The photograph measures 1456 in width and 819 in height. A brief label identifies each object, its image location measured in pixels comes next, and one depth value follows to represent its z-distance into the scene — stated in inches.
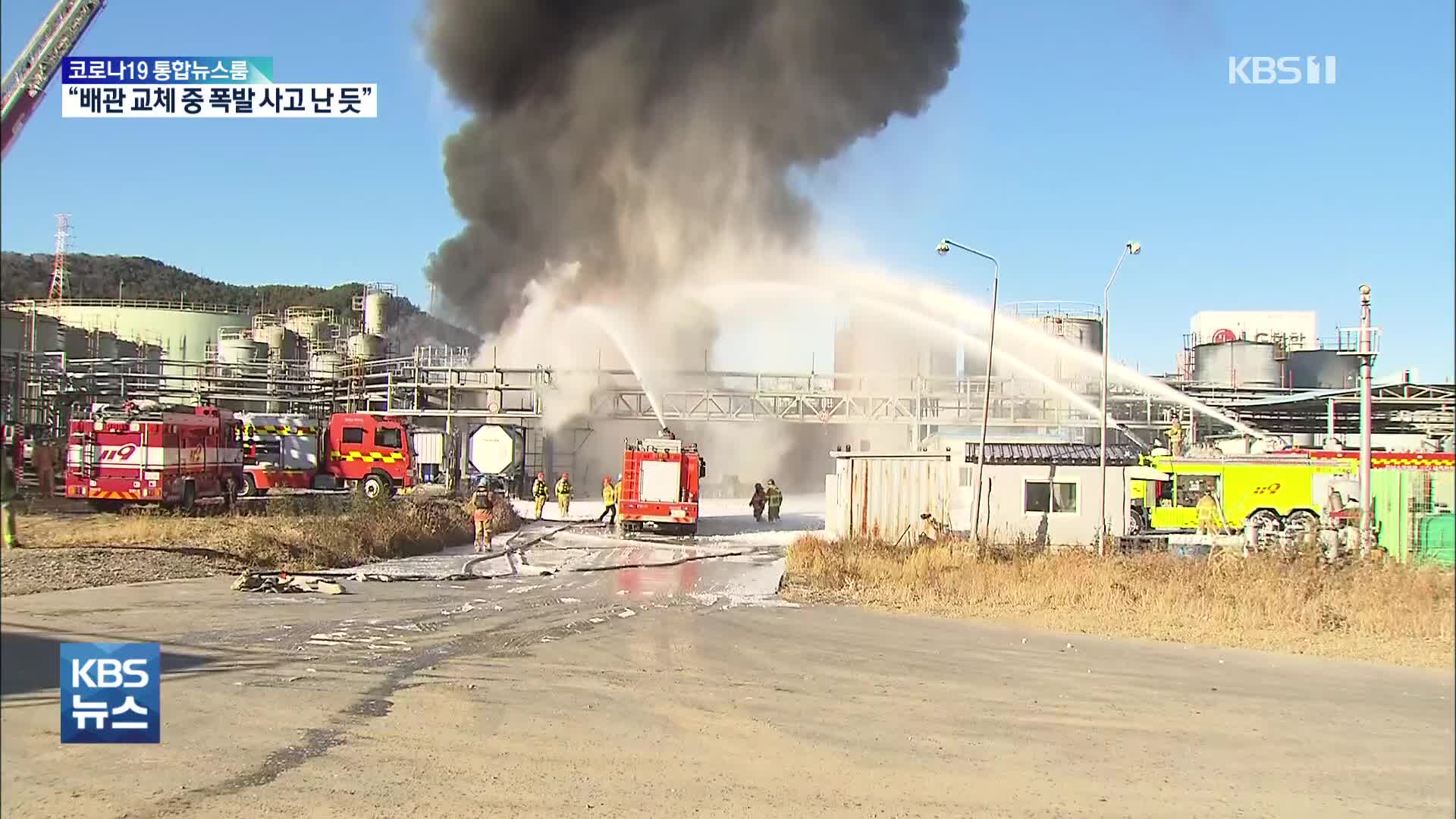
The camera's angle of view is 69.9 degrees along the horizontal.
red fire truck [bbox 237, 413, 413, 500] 1455.5
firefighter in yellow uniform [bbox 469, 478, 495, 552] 937.5
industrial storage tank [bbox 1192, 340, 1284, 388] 1918.1
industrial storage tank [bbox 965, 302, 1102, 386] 1742.1
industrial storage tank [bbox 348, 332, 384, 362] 1798.7
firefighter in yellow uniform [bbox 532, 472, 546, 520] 1381.5
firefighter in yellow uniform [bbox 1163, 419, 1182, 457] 1104.8
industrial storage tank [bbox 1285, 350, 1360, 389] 1840.6
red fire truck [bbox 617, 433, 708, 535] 1227.9
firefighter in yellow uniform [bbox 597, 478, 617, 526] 1349.7
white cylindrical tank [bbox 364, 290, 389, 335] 1984.5
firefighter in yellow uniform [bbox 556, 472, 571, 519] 1441.9
